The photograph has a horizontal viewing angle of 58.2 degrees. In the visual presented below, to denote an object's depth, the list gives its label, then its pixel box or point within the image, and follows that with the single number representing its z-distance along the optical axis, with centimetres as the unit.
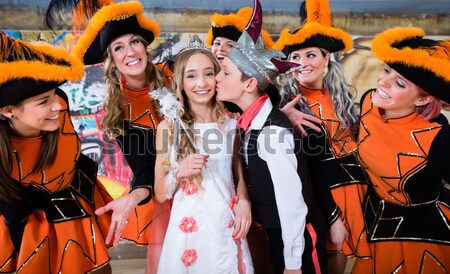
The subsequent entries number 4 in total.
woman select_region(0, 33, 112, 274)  164
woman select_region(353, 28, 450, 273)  177
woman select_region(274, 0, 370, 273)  214
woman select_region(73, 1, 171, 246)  222
